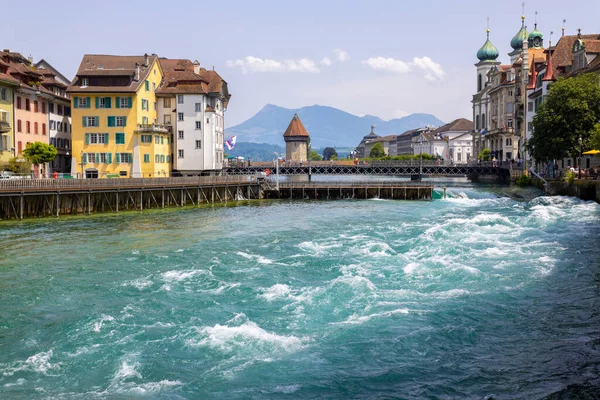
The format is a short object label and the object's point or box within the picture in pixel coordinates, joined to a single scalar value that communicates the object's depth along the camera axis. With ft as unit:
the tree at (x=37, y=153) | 219.00
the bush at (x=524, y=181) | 279.69
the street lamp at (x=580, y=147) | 208.37
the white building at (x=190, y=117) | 275.18
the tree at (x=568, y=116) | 215.51
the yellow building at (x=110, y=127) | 250.98
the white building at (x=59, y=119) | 256.73
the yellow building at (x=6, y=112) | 210.18
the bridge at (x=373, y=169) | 361.30
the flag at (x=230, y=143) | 278.89
